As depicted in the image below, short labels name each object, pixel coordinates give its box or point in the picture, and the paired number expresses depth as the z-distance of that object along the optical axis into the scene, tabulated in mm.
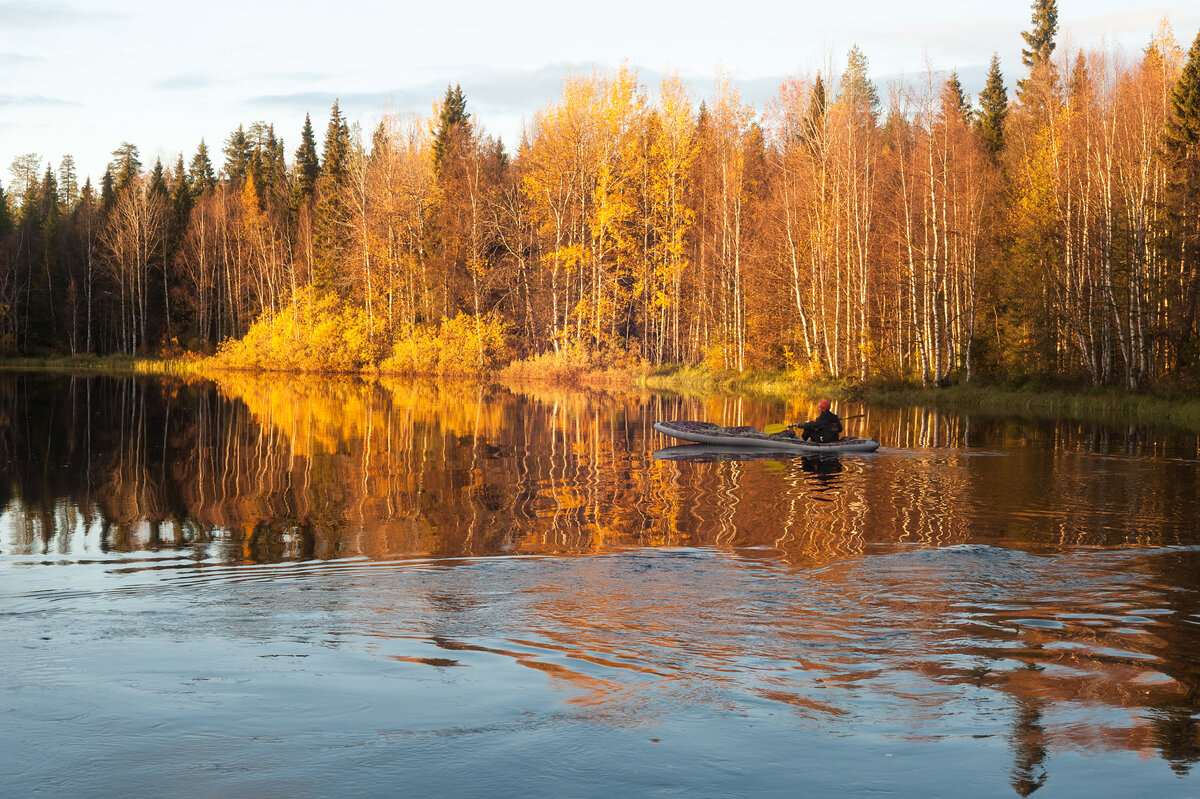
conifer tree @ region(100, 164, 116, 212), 80000
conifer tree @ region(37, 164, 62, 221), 83938
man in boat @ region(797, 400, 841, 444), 20719
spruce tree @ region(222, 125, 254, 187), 89062
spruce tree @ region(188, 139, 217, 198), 90875
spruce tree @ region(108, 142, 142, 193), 83875
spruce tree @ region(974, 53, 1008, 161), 58156
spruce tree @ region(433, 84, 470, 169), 55981
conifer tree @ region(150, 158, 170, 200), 77375
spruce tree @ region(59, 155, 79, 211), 105500
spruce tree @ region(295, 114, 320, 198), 75688
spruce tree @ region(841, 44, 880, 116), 76500
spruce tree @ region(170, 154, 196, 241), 78000
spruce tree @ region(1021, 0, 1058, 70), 61406
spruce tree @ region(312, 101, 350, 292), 63594
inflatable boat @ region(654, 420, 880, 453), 20500
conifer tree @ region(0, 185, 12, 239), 82250
